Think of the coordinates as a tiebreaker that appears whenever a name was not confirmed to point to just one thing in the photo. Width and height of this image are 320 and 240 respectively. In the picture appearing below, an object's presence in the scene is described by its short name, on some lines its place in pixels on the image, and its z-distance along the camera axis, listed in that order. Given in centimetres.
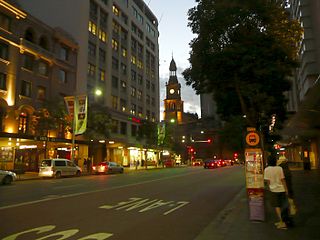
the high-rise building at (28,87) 3312
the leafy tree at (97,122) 3875
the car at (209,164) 5521
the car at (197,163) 8306
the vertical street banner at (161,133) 5786
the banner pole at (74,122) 3409
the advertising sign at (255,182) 901
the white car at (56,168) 2953
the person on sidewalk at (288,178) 884
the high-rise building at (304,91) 1573
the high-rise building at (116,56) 4803
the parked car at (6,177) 2184
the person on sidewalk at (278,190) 827
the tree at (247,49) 1334
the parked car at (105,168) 3766
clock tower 12812
